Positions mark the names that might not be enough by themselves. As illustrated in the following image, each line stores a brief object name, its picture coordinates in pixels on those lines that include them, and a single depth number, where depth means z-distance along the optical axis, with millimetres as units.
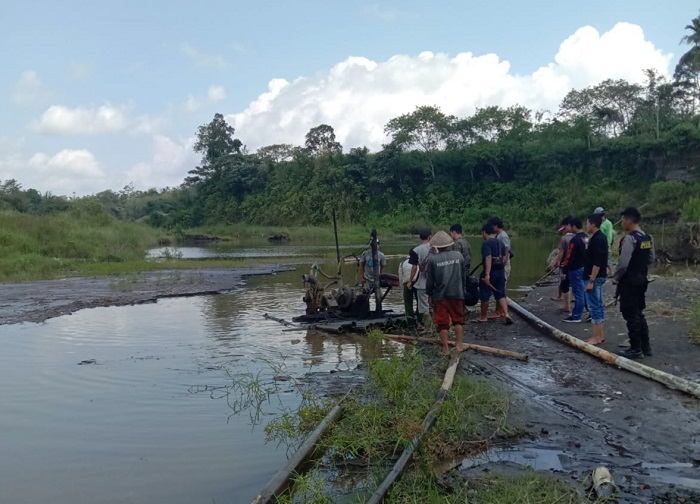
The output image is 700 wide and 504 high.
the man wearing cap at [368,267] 11686
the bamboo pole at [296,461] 4277
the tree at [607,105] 56750
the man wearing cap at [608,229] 11992
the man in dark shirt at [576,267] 10250
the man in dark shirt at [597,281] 8398
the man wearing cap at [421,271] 10133
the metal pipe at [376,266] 11162
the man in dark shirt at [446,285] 8148
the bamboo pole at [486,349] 8164
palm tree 45347
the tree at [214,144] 81188
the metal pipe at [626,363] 6277
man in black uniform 7527
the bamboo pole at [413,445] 4113
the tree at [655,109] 52469
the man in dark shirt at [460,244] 10172
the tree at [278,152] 87125
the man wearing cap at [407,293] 10883
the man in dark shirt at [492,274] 10203
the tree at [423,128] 64125
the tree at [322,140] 74500
